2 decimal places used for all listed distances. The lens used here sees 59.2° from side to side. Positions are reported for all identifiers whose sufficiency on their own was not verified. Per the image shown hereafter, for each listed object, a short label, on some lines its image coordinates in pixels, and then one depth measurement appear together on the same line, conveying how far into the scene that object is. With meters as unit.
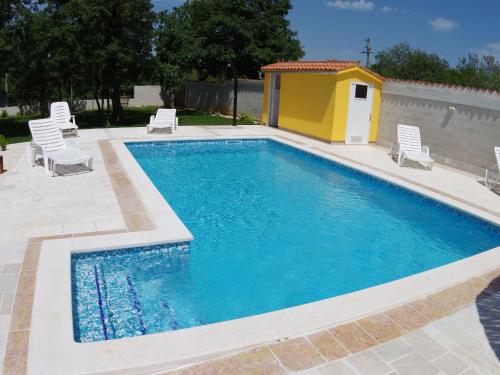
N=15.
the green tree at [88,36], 16.39
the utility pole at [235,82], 16.16
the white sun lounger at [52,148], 8.51
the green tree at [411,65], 34.03
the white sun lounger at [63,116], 12.80
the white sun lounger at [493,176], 9.25
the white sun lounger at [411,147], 10.80
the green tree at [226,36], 23.88
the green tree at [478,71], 25.73
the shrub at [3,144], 10.75
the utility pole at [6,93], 26.71
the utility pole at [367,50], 44.22
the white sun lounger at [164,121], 14.31
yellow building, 13.39
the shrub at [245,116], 19.84
